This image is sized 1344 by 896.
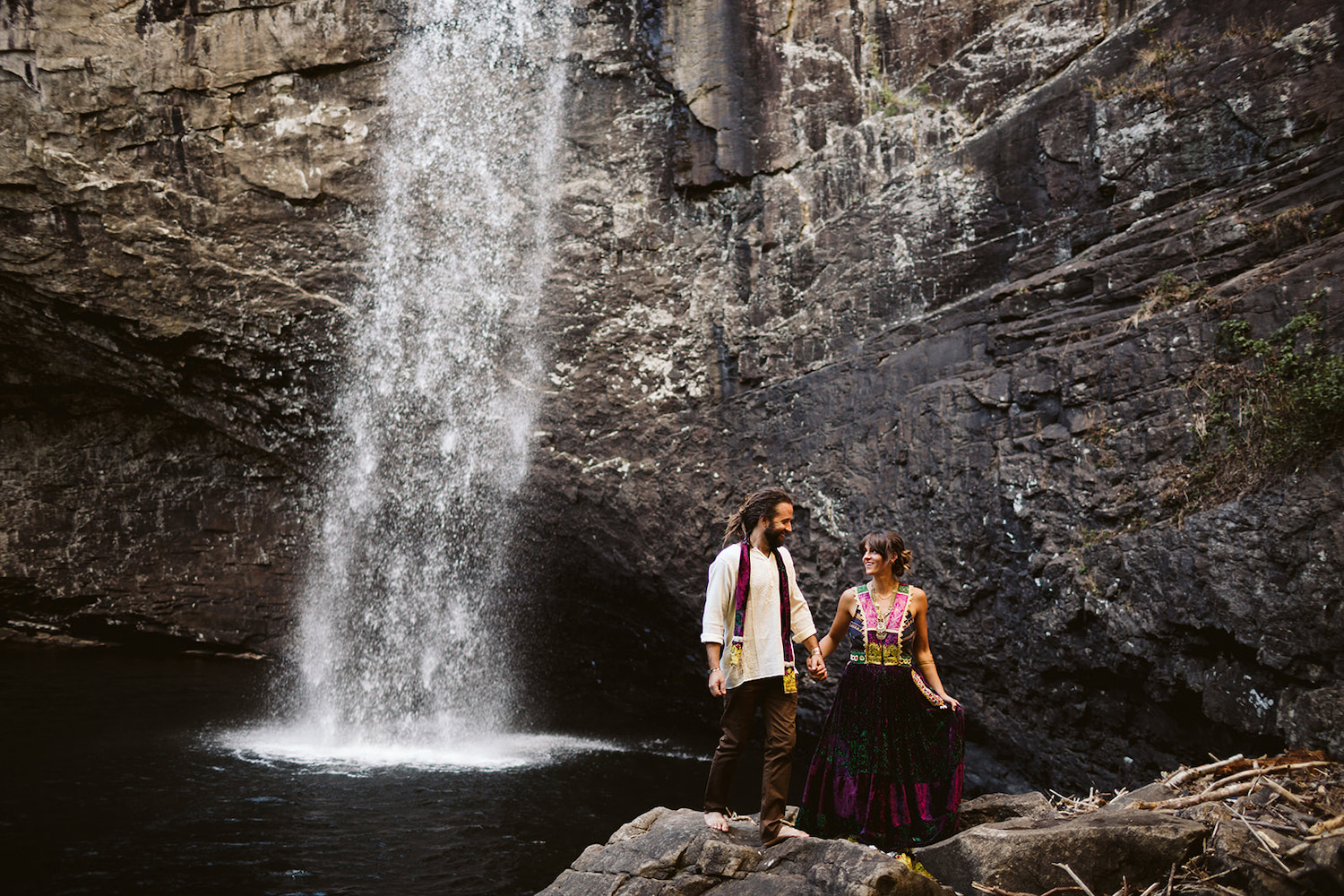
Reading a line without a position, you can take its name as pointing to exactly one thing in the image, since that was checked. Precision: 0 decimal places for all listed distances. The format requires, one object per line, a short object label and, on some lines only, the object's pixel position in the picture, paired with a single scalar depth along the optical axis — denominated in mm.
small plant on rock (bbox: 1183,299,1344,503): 5613
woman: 4516
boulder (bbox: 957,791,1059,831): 4723
